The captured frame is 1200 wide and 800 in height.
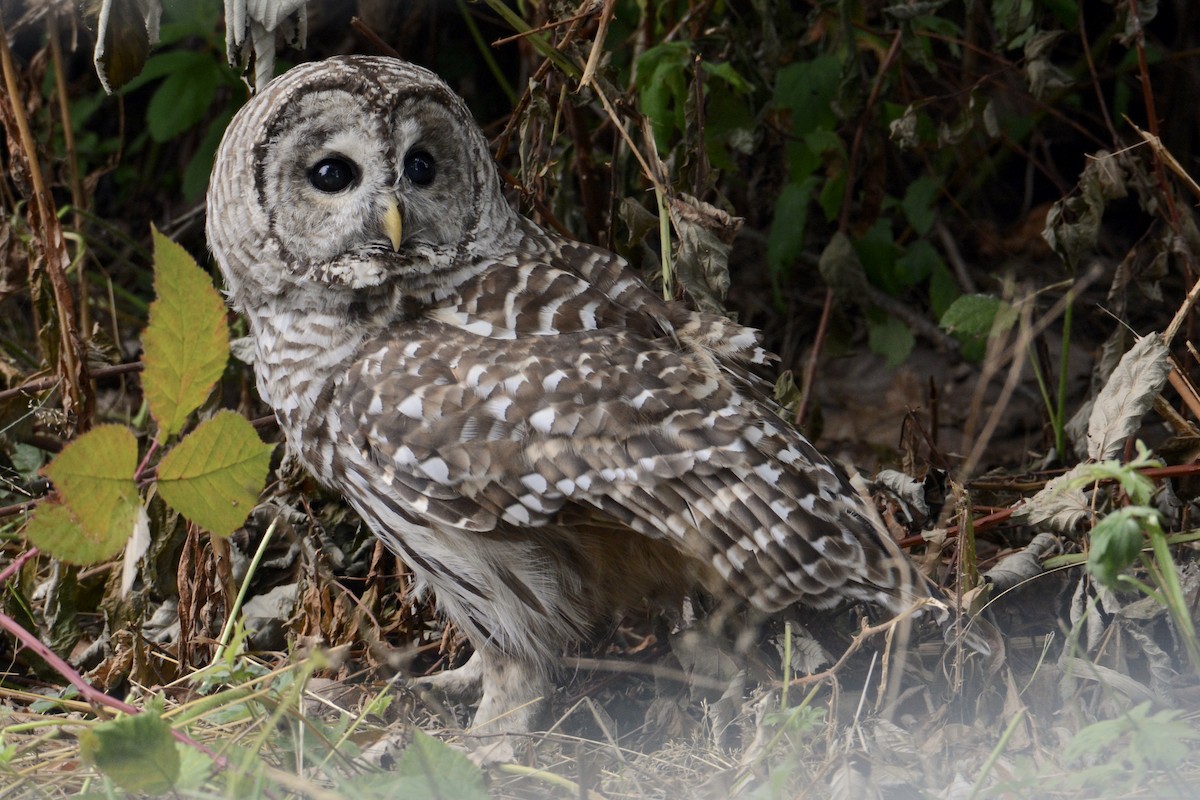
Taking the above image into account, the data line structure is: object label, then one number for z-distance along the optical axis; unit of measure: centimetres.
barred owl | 1022
